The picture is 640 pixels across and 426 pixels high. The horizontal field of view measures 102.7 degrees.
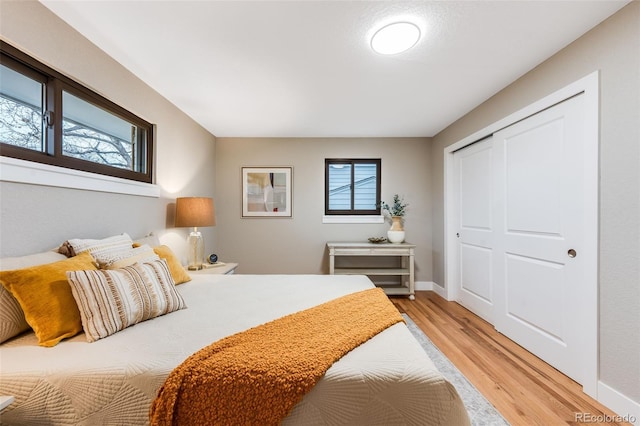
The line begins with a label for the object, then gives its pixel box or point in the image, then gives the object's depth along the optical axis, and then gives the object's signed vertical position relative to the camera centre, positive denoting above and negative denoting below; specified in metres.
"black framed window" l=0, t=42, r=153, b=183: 1.40 +0.60
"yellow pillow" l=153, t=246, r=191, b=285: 2.00 -0.42
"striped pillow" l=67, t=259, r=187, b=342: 1.19 -0.44
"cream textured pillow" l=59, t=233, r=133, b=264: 1.53 -0.23
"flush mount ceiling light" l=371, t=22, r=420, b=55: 1.64 +1.16
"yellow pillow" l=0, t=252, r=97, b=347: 1.11 -0.40
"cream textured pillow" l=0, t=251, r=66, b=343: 1.11 -0.45
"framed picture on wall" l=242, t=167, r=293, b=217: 4.02 +0.28
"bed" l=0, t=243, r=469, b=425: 0.90 -0.63
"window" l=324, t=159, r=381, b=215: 4.09 +0.40
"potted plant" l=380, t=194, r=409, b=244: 3.83 -0.07
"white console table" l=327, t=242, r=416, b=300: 3.59 -0.59
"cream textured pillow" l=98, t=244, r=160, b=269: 1.55 -0.30
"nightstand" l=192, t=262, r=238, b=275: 2.65 -0.63
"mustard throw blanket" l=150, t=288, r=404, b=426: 0.87 -0.59
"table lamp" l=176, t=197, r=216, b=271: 2.69 -0.06
